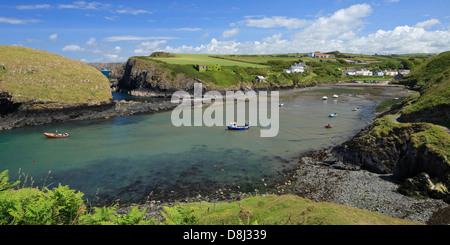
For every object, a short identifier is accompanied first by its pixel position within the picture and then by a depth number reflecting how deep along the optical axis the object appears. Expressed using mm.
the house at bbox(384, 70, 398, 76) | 186500
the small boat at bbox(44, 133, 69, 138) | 47934
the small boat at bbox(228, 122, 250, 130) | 53562
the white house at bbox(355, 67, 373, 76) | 187625
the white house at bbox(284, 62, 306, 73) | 168500
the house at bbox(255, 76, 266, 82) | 136000
